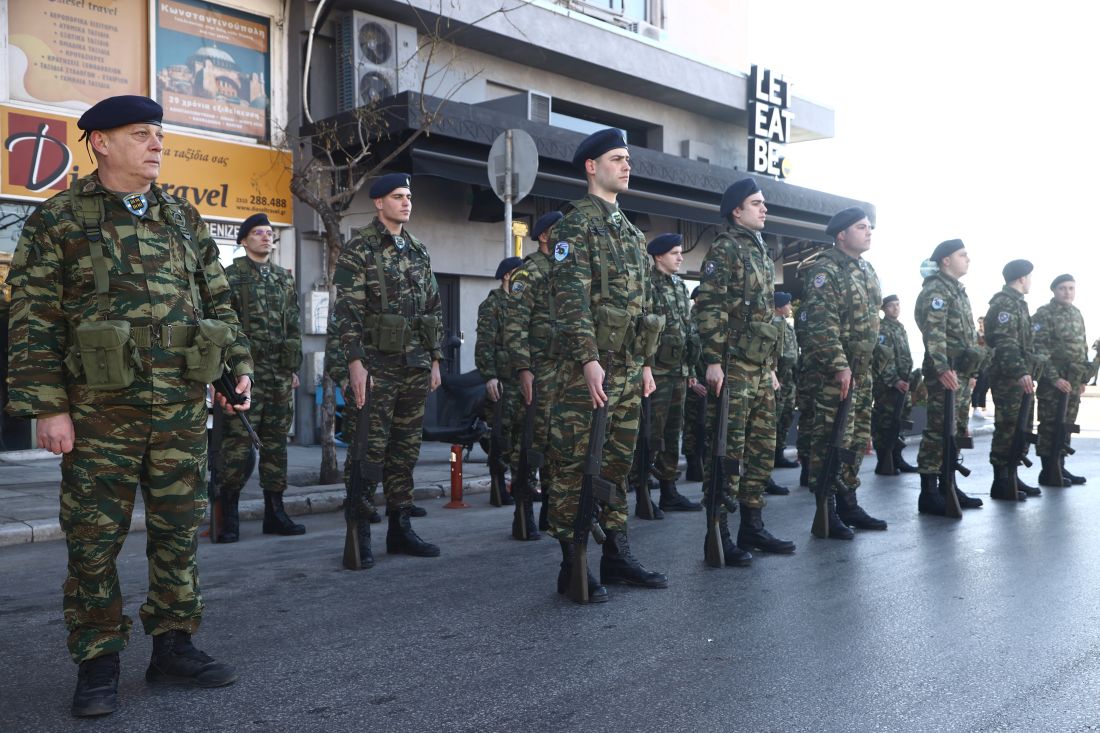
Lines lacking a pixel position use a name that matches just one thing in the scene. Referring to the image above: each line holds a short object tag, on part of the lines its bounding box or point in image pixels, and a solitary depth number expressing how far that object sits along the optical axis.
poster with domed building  11.53
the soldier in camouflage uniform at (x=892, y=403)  10.51
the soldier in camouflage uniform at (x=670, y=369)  8.01
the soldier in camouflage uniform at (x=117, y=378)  3.35
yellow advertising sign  10.18
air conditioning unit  12.52
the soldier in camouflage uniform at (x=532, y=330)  7.01
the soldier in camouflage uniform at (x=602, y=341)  4.92
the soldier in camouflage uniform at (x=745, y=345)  5.85
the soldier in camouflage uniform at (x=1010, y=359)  8.80
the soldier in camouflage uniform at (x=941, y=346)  7.74
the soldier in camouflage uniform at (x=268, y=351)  6.84
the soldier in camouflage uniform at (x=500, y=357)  8.17
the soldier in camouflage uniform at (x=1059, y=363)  9.64
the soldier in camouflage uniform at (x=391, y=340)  5.75
